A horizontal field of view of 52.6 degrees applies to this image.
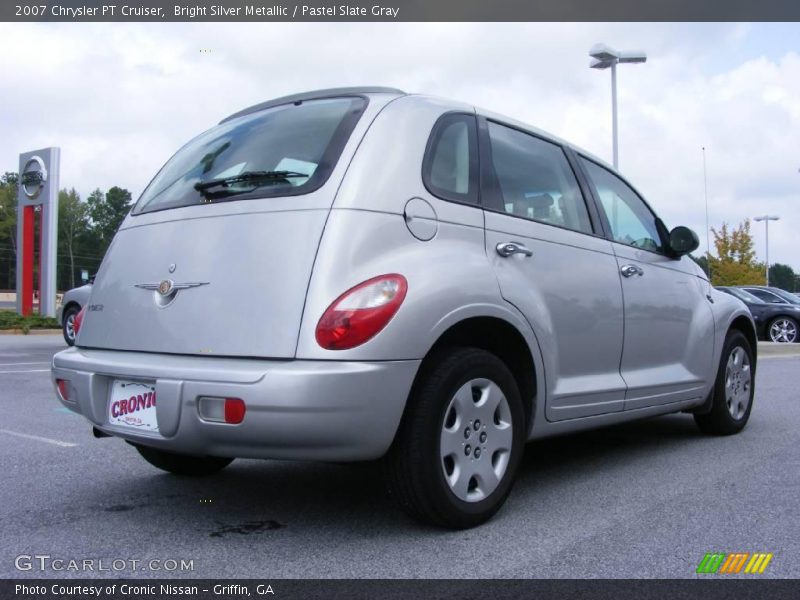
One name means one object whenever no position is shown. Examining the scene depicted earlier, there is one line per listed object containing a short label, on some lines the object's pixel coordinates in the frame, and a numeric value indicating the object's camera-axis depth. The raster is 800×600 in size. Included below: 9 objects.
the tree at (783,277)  103.62
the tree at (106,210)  85.00
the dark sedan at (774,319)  18.08
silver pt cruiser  2.80
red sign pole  26.53
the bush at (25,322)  21.64
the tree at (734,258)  40.34
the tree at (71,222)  83.00
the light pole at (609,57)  17.53
